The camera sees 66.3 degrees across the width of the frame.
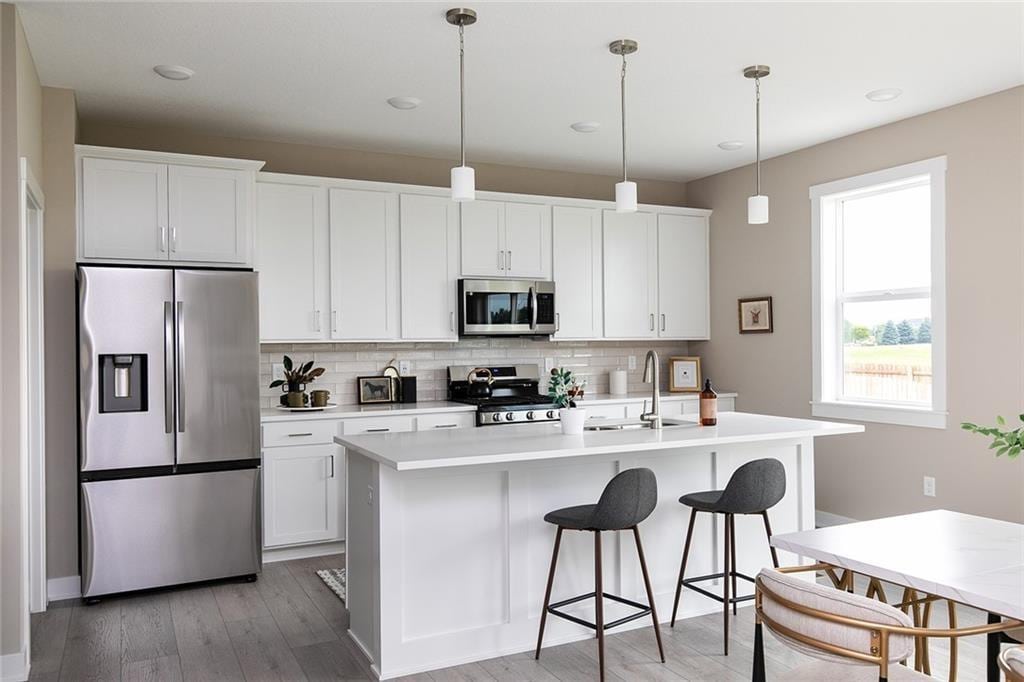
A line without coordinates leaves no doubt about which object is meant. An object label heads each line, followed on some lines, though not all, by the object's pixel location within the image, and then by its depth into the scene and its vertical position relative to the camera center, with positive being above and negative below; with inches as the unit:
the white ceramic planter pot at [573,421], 138.5 -13.7
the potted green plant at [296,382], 196.7 -9.3
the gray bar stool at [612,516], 119.3 -27.2
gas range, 212.2 -15.1
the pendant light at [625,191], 140.0 +27.2
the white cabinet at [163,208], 168.2 +30.8
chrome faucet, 144.0 -6.2
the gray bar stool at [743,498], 130.4 -26.6
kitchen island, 122.2 -31.5
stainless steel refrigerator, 159.8 -17.2
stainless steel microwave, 220.5 +10.4
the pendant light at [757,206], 151.0 +26.3
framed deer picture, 233.9 +8.1
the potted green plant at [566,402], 138.6 -10.6
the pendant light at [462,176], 127.0 +27.2
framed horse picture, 218.5 -12.6
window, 185.3 +11.5
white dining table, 72.0 -22.7
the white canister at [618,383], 252.5 -12.9
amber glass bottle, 149.7 -12.4
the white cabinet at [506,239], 223.1 +30.4
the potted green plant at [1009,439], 70.7 -9.2
